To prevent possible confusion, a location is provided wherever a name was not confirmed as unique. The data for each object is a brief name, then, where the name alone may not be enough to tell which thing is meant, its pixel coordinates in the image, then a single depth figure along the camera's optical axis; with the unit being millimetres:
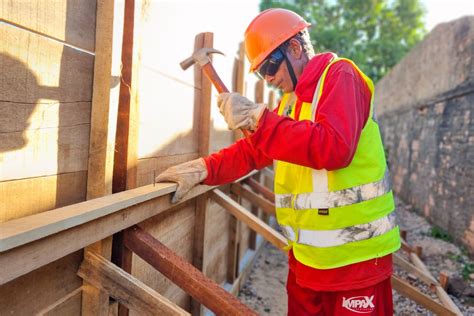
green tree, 27686
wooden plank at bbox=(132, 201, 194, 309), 2247
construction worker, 1702
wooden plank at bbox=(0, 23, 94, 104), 1229
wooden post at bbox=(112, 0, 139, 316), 1805
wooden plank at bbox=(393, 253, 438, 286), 3720
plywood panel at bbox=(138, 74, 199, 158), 2092
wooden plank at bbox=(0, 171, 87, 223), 1265
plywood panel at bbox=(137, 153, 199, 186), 2089
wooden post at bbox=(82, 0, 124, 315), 1655
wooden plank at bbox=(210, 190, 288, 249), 3143
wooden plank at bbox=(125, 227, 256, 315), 1766
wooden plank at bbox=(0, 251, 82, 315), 1285
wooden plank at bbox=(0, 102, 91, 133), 1247
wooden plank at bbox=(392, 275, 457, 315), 3092
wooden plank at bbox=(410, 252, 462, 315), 3346
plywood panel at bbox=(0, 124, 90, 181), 1260
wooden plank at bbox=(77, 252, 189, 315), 1621
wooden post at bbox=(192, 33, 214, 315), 3010
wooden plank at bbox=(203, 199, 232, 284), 3443
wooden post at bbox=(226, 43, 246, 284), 4262
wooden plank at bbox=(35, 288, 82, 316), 1474
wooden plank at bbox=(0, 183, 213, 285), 1090
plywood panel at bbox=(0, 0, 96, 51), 1236
